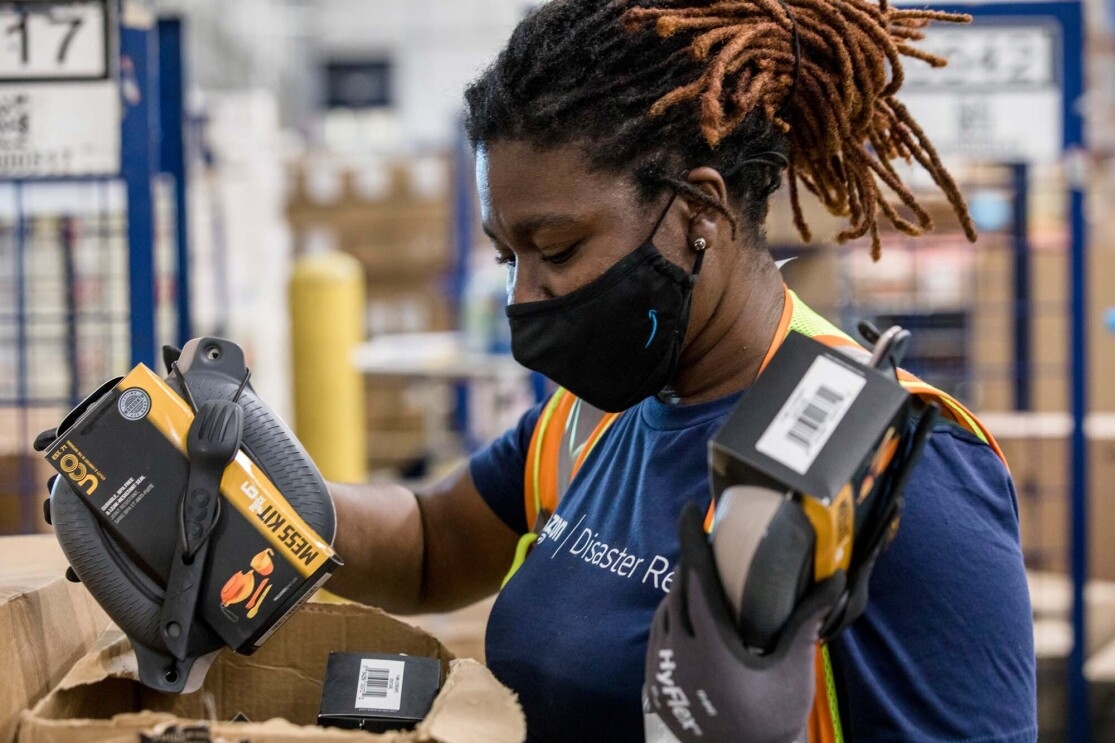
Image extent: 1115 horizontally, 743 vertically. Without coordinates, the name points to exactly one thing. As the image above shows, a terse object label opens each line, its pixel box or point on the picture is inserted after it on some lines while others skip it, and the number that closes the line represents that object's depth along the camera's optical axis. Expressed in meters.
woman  1.14
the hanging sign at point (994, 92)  2.99
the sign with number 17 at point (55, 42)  2.23
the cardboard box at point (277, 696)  0.92
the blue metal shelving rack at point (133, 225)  2.26
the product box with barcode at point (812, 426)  0.85
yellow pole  5.60
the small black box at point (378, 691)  1.03
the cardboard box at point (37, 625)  1.07
